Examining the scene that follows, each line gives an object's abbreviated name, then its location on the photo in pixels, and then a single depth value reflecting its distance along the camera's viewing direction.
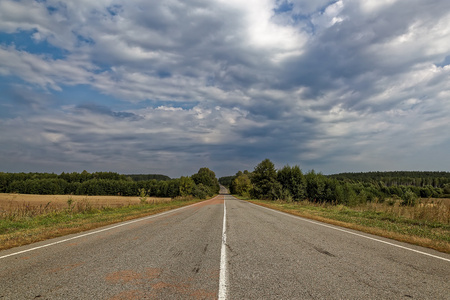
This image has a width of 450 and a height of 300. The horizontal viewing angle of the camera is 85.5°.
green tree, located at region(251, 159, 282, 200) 51.53
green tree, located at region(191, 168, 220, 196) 104.56
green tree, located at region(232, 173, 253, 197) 85.84
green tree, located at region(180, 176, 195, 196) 63.41
